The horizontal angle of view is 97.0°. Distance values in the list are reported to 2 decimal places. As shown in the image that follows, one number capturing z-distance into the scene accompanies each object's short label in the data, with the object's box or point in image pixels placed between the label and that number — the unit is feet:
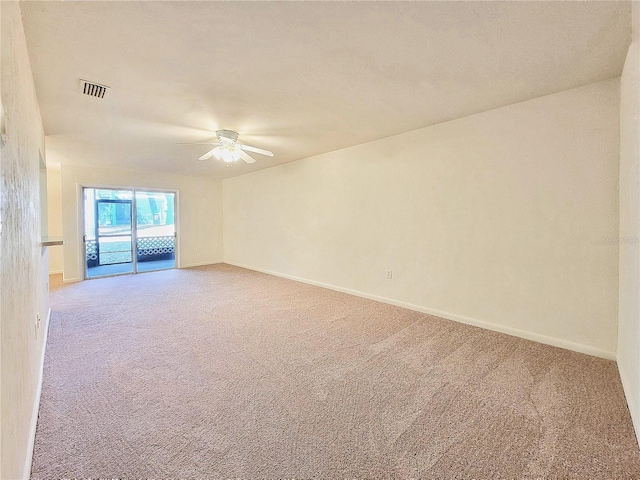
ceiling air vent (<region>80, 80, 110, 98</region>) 7.67
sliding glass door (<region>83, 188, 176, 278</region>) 20.43
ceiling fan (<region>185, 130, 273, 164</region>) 11.19
